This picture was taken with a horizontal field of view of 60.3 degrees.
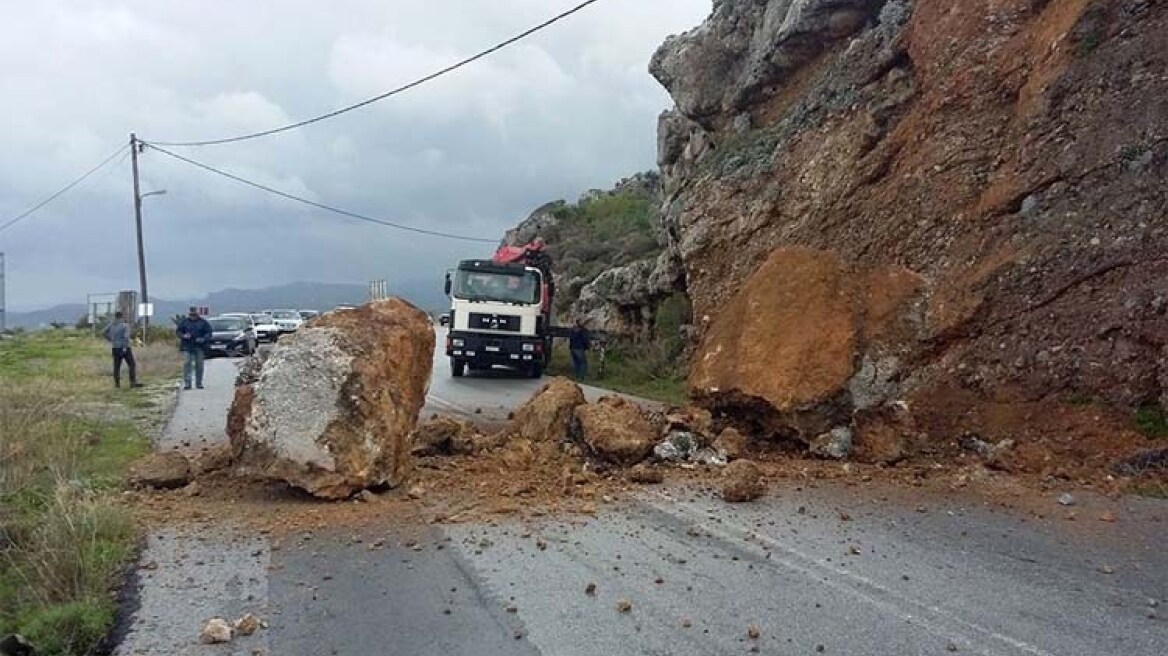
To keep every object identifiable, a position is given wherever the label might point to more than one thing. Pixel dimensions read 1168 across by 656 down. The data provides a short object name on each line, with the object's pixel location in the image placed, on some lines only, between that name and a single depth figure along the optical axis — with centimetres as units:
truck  2508
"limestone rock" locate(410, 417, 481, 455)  1157
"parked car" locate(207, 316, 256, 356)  3644
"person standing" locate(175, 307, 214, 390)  2156
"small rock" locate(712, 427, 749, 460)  1134
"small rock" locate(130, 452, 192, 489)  997
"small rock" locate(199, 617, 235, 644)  575
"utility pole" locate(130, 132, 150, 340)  4191
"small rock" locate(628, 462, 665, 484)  1029
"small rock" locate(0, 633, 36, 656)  565
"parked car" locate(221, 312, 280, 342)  3941
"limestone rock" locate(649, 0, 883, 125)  2038
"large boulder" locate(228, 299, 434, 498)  932
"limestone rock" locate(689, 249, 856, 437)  1160
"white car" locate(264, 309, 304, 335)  4272
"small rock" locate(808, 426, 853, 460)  1123
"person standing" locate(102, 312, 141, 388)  2202
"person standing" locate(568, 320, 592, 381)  2700
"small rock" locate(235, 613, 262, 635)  589
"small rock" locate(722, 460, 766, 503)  932
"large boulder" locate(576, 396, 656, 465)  1091
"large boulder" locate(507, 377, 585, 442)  1186
